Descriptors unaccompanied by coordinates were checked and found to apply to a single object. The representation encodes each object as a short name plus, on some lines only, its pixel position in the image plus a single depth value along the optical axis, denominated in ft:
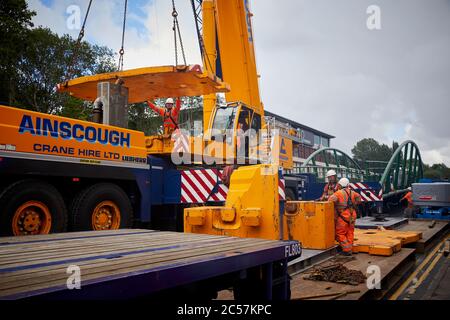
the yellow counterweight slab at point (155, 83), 20.59
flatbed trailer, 5.44
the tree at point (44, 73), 67.15
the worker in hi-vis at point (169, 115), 25.29
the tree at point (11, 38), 60.08
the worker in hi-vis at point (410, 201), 50.99
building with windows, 180.64
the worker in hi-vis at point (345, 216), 20.28
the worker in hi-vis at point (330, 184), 28.71
